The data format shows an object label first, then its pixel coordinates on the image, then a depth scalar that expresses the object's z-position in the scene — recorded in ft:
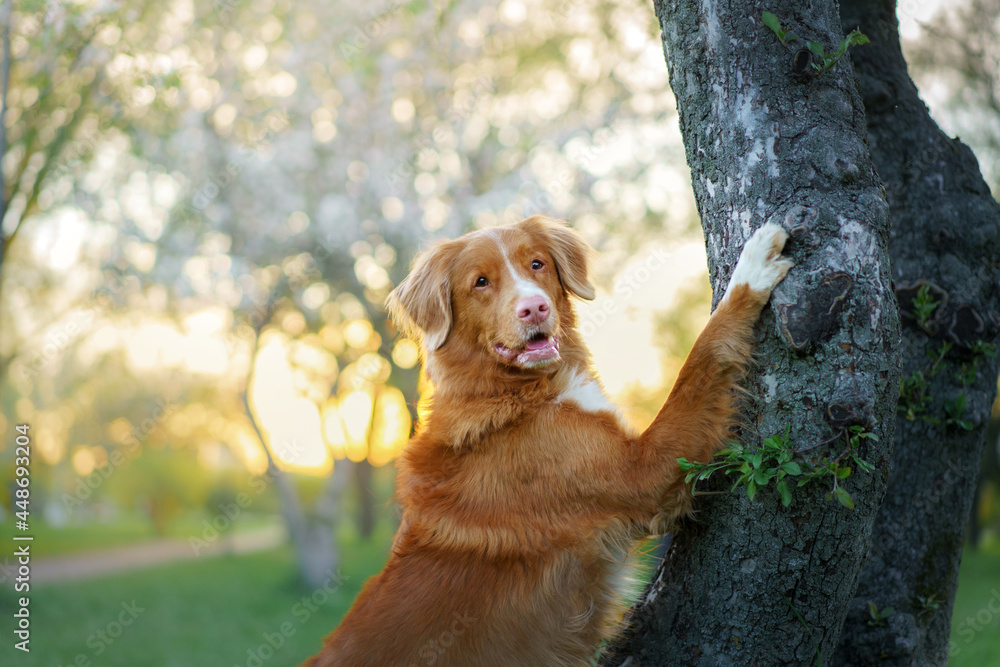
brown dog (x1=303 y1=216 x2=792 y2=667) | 8.60
